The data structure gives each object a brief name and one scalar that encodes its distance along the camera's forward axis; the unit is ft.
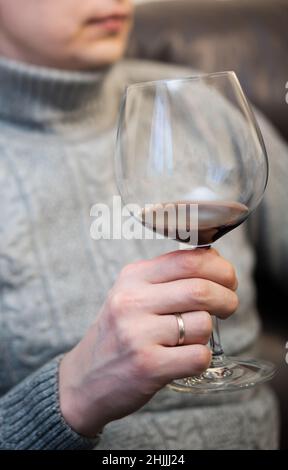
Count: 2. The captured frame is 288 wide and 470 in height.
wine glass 2.28
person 2.86
